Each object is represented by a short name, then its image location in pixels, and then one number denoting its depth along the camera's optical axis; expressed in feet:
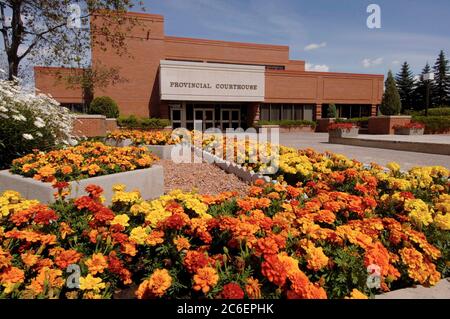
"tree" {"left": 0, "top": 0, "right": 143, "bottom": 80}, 39.50
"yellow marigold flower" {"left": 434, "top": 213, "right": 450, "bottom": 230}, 9.07
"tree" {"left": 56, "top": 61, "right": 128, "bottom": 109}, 51.62
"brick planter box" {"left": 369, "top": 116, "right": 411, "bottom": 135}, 72.74
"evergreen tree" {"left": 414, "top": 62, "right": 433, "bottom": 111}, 194.08
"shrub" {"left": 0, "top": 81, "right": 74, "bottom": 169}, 20.86
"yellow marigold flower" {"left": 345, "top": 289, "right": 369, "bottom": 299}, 6.13
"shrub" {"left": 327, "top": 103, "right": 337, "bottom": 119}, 105.09
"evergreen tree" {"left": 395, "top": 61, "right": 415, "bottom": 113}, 201.05
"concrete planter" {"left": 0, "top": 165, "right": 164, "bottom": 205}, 14.67
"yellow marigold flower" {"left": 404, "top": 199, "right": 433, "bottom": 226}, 9.49
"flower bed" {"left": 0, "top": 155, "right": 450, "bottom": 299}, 6.36
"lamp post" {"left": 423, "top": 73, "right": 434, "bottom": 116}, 76.60
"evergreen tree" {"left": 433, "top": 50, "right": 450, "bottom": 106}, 198.29
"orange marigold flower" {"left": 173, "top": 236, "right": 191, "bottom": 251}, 7.42
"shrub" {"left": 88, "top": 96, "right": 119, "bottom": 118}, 78.02
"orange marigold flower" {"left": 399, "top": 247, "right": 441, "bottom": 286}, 7.47
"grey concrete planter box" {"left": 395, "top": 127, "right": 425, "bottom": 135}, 69.05
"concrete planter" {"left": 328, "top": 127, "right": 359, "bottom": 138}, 58.75
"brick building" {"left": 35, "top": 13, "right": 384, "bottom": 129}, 88.12
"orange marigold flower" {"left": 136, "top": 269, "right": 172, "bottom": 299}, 6.06
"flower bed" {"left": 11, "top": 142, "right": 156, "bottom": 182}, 15.44
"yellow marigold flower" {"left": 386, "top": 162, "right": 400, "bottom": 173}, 16.11
